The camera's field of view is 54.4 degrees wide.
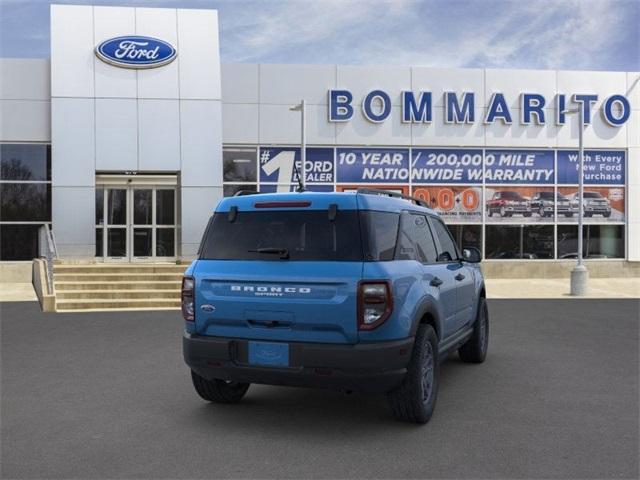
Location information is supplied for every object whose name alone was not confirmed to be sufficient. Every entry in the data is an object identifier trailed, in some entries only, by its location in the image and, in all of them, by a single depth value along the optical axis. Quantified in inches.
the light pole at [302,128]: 699.2
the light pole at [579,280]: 661.8
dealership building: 730.2
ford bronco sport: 185.5
